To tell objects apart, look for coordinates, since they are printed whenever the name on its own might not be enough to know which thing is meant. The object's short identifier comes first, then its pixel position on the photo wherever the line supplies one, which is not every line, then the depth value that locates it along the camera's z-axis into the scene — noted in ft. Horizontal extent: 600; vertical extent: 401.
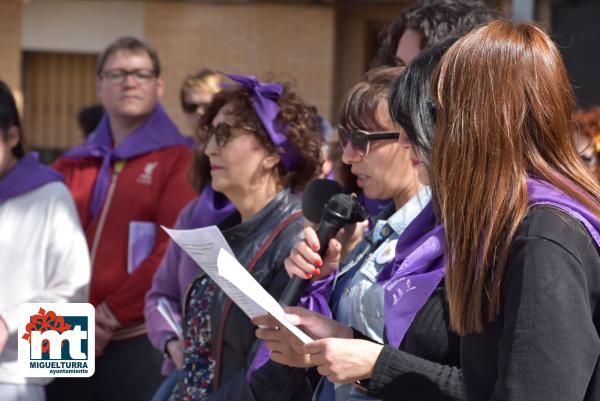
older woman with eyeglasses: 17.60
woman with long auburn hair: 9.13
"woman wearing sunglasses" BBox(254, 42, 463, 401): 11.86
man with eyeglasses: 23.76
